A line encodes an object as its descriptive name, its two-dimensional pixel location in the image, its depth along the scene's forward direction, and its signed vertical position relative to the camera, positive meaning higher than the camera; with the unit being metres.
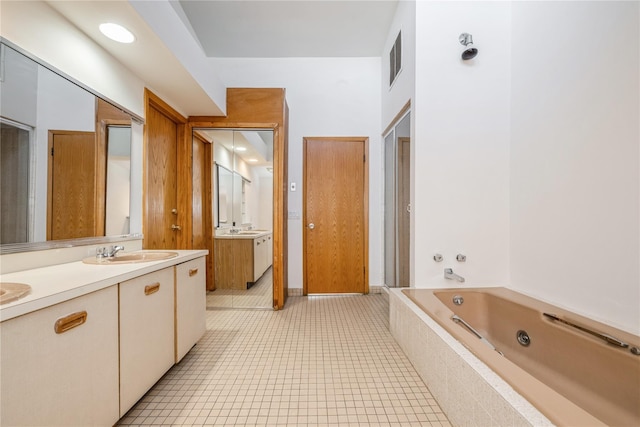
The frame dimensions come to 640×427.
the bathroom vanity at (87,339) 0.78 -0.49
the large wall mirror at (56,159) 1.15 +0.31
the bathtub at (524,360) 0.90 -0.69
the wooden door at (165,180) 2.16 +0.34
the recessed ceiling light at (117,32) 1.44 +1.07
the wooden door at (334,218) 3.31 -0.02
